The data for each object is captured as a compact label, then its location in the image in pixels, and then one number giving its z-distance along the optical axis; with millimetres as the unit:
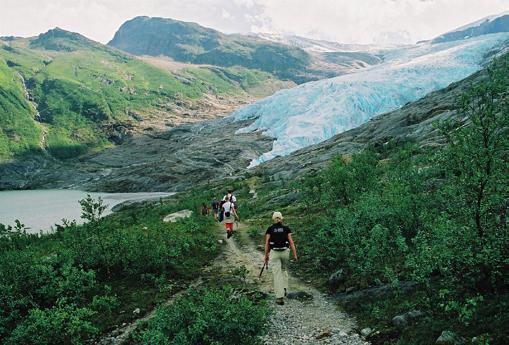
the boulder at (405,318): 9703
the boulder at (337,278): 14199
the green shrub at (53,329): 10672
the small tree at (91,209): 16375
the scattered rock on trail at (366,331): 10081
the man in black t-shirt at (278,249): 12938
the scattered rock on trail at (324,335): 10305
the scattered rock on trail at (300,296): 13469
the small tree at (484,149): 9664
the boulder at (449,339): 8016
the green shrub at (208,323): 9781
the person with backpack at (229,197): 25984
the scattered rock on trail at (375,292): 11773
